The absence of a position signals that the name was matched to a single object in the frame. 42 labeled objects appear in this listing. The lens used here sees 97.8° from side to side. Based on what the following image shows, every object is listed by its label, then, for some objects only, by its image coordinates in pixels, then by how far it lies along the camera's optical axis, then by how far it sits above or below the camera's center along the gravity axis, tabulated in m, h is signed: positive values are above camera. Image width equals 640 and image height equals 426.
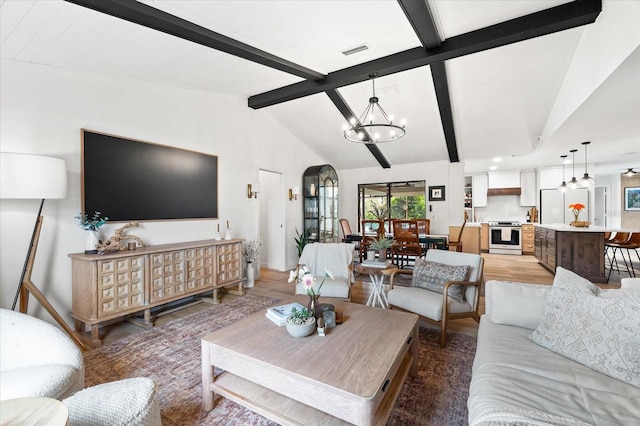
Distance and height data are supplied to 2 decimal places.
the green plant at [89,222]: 2.81 -0.10
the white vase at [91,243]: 2.81 -0.32
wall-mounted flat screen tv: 3.02 +0.40
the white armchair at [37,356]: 1.38 -0.79
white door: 5.86 -0.21
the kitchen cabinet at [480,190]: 8.55 +0.64
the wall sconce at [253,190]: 4.95 +0.38
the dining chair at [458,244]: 5.42 -0.65
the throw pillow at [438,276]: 2.75 -0.67
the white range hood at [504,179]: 8.19 +0.93
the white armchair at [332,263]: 3.21 -0.68
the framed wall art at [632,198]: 8.12 +0.36
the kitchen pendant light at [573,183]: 5.55 +0.56
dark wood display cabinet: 6.31 +0.23
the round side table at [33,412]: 0.90 -0.68
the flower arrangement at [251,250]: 4.66 -0.66
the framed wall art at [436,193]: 6.86 +0.44
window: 7.24 +0.29
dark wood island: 4.62 -0.69
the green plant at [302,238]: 5.98 -0.60
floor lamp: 2.13 +0.21
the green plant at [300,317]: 1.80 -0.70
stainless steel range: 7.62 -0.74
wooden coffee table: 1.32 -0.81
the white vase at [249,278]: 4.54 -1.08
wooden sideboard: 2.64 -0.73
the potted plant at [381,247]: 3.44 -0.44
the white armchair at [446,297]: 2.58 -0.84
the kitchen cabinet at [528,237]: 7.55 -0.72
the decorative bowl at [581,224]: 5.29 -0.26
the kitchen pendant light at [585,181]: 5.35 +0.57
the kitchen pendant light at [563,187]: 5.85 +0.49
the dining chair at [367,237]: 5.29 -0.50
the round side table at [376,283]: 3.19 -0.87
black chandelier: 3.60 +1.59
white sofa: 1.08 -0.79
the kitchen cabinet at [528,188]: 8.09 +0.66
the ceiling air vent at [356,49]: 3.24 +1.92
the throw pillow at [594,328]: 1.32 -0.61
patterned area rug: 1.71 -1.25
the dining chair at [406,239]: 4.78 -0.49
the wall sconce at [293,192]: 5.94 +0.41
